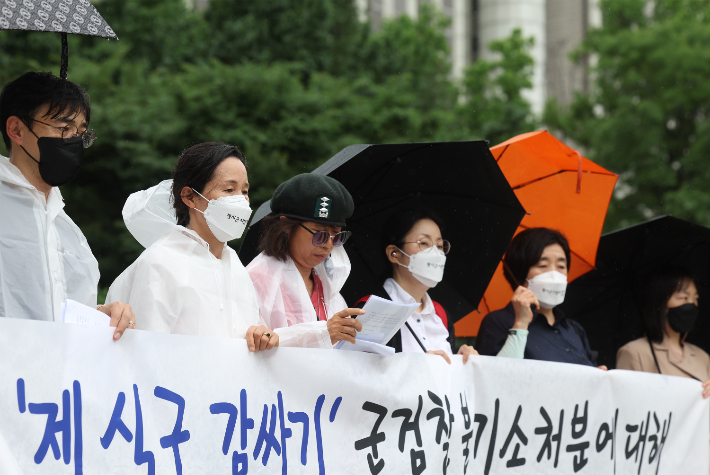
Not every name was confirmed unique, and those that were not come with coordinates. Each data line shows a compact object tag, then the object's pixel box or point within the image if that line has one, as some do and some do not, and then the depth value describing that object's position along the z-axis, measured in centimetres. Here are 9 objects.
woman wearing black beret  689
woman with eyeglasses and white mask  806
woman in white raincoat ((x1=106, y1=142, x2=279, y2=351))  595
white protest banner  502
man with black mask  535
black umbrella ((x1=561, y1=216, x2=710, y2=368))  1091
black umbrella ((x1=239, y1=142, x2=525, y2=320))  824
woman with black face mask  1049
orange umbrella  997
